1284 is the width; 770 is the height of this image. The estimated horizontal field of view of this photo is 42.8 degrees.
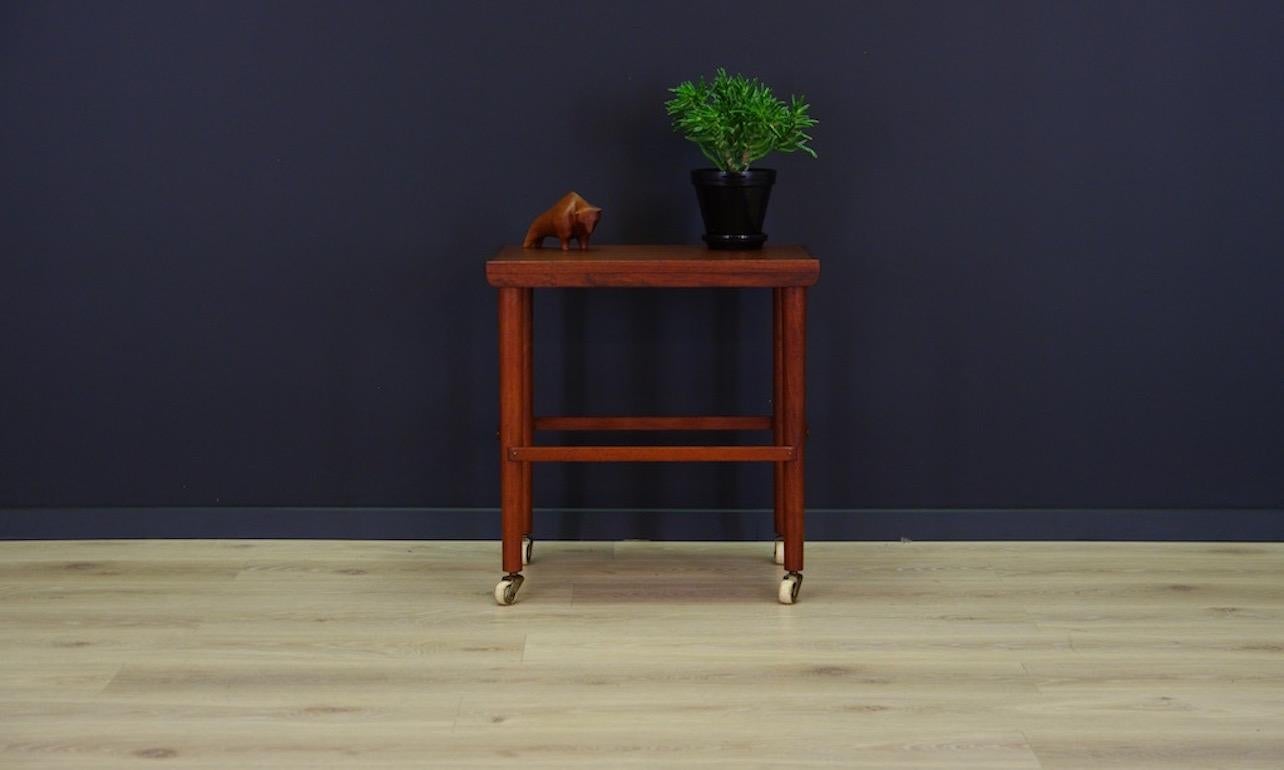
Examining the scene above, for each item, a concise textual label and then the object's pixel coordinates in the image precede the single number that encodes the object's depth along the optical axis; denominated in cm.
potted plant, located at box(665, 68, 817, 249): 252
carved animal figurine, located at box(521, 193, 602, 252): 254
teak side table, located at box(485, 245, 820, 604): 240
